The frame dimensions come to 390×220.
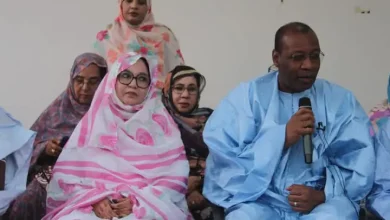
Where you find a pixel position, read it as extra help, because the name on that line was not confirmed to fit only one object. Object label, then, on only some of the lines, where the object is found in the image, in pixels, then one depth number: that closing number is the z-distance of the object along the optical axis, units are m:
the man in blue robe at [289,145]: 2.55
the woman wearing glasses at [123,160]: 2.66
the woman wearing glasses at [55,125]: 3.04
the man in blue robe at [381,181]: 2.58
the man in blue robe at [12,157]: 2.63
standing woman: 3.84
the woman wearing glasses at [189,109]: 3.26
